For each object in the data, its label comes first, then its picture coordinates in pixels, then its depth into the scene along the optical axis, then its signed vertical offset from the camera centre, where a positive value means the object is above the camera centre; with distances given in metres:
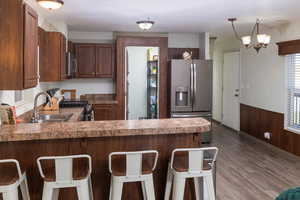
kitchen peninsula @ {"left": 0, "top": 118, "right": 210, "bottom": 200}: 2.46 -0.43
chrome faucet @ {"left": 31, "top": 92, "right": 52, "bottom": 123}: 3.43 -0.29
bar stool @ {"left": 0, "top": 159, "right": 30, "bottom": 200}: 2.15 -0.66
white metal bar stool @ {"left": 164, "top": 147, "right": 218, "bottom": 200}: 2.51 -0.66
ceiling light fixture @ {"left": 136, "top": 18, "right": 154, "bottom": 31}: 4.91 +1.10
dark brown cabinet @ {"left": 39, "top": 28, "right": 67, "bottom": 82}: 4.52 +0.53
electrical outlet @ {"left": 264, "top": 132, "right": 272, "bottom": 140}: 6.30 -0.90
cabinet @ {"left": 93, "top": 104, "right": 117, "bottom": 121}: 6.50 -0.43
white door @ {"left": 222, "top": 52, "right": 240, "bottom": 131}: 7.83 +0.05
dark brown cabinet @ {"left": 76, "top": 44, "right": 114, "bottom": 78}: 6.68 +0.71
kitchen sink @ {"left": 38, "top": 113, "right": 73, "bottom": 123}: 4.22 -0.36
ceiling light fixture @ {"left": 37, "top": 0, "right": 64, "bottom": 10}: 3.19 +0.94
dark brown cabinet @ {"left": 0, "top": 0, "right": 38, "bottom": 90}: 2.51 +0.40
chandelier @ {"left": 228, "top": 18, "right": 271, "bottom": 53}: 4.85 +0.85
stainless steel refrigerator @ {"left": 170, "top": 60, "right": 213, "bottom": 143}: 6.56 +0.09
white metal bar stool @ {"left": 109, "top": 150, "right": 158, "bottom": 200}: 2.42 -0.66
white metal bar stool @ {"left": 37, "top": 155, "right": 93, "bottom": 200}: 2.28 -0.66
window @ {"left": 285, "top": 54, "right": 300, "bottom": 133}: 5.54 -0.02
